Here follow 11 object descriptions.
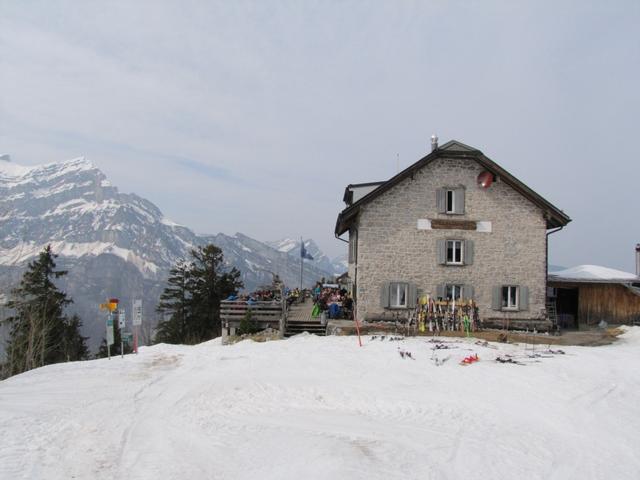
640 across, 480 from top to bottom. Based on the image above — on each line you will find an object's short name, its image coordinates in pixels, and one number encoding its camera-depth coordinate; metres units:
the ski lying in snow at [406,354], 15.56
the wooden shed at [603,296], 24.97
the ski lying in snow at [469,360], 14.64
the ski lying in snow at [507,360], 14.67
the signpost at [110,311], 16.59
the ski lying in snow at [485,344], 17.50
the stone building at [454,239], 22.86
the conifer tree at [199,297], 45.00
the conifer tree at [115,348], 47.69
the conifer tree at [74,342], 42.81
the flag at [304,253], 45.16
